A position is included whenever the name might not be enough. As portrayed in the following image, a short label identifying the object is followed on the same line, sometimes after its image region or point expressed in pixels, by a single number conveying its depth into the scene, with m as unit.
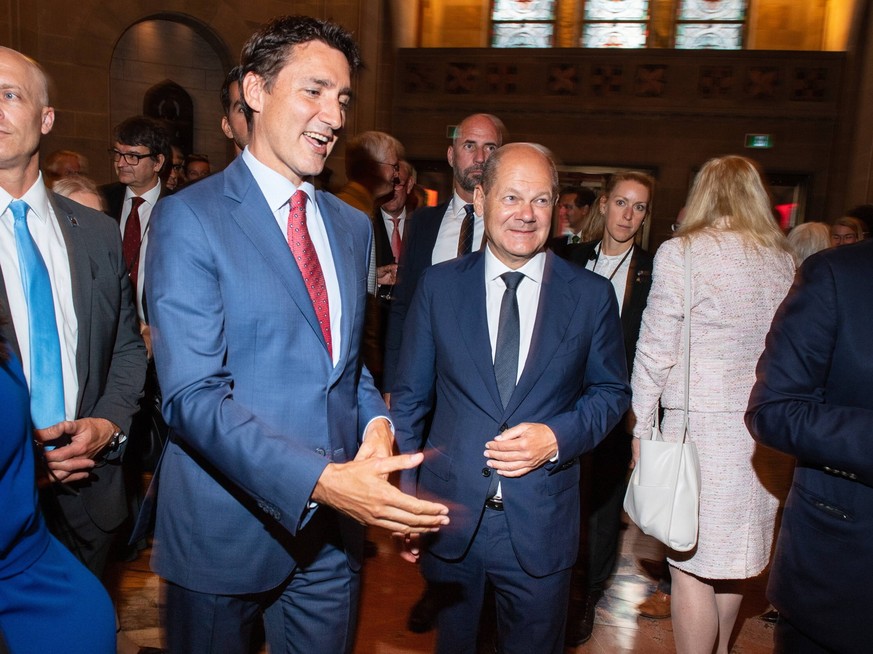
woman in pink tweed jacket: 2.50
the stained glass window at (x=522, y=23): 11.98
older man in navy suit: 1.94
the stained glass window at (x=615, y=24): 11.68
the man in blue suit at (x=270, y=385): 1.35
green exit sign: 10.77
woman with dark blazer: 3.33
